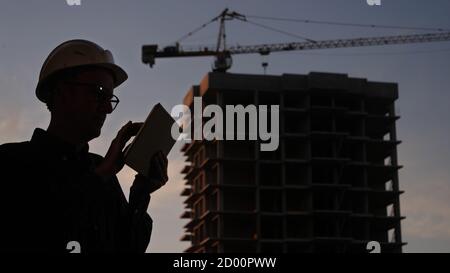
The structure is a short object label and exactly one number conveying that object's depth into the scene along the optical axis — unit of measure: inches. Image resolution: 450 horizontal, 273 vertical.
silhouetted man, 198.1
